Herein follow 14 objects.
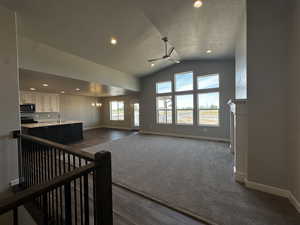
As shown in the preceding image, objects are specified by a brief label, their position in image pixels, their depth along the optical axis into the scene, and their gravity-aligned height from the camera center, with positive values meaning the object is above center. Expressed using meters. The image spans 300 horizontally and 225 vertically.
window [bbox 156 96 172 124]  6.99 +0.03
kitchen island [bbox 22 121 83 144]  4.62 -0.77
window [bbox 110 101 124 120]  9.56 +0.03
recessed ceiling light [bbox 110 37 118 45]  3.71 +1.98
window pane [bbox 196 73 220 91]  5.77 +1.08
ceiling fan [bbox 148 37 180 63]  4.12 +2.21
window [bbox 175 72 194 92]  6.38 +1.37
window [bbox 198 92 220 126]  5.78 +0.04
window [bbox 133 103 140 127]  8.95 -0.26
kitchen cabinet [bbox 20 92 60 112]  6.59 +0.58
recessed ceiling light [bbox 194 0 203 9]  2.59 +2.09
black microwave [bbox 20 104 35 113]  6.29 +0.17
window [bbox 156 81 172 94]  6.97 +1.21
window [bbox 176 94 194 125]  6.39 +0.02
